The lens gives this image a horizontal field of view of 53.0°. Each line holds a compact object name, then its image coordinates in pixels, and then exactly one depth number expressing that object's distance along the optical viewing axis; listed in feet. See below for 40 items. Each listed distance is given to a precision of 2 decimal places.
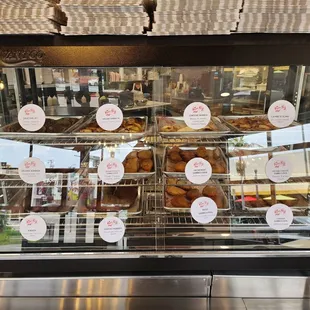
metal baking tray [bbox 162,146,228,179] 4.38
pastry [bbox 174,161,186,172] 4.42
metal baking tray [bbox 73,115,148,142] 4.25
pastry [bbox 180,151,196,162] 4.61
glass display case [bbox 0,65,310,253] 4.00
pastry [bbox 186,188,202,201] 4.52
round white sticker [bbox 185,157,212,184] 4.04
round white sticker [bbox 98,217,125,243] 4.07
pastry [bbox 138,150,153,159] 4.66
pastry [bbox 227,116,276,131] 4.34
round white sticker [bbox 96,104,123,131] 3.85
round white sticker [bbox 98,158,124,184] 4.07
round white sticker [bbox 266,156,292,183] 3.99
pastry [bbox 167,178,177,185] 4.73
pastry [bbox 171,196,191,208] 4.47
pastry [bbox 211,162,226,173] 4.47
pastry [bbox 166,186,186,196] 4.59
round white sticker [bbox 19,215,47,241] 4.08
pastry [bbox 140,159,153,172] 4.53
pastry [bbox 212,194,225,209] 4.48
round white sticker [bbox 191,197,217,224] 4.07
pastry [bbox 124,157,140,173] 4.44
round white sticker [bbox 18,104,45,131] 3.82
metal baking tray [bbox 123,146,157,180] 4.37
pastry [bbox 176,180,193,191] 4.64
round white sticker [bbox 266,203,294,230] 4.04
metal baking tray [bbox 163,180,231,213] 4.42
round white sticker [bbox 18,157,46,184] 4.00
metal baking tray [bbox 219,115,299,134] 4.35
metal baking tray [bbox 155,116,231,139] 4.27
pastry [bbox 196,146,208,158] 4.65
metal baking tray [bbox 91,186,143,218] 4.54
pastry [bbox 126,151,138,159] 4.58
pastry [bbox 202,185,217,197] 4.53
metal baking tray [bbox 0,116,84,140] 4.08
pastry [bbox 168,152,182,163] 4.64
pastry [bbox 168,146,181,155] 4.75
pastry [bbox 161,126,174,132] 4.36
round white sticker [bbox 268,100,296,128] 3.81
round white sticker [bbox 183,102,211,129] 3.87
